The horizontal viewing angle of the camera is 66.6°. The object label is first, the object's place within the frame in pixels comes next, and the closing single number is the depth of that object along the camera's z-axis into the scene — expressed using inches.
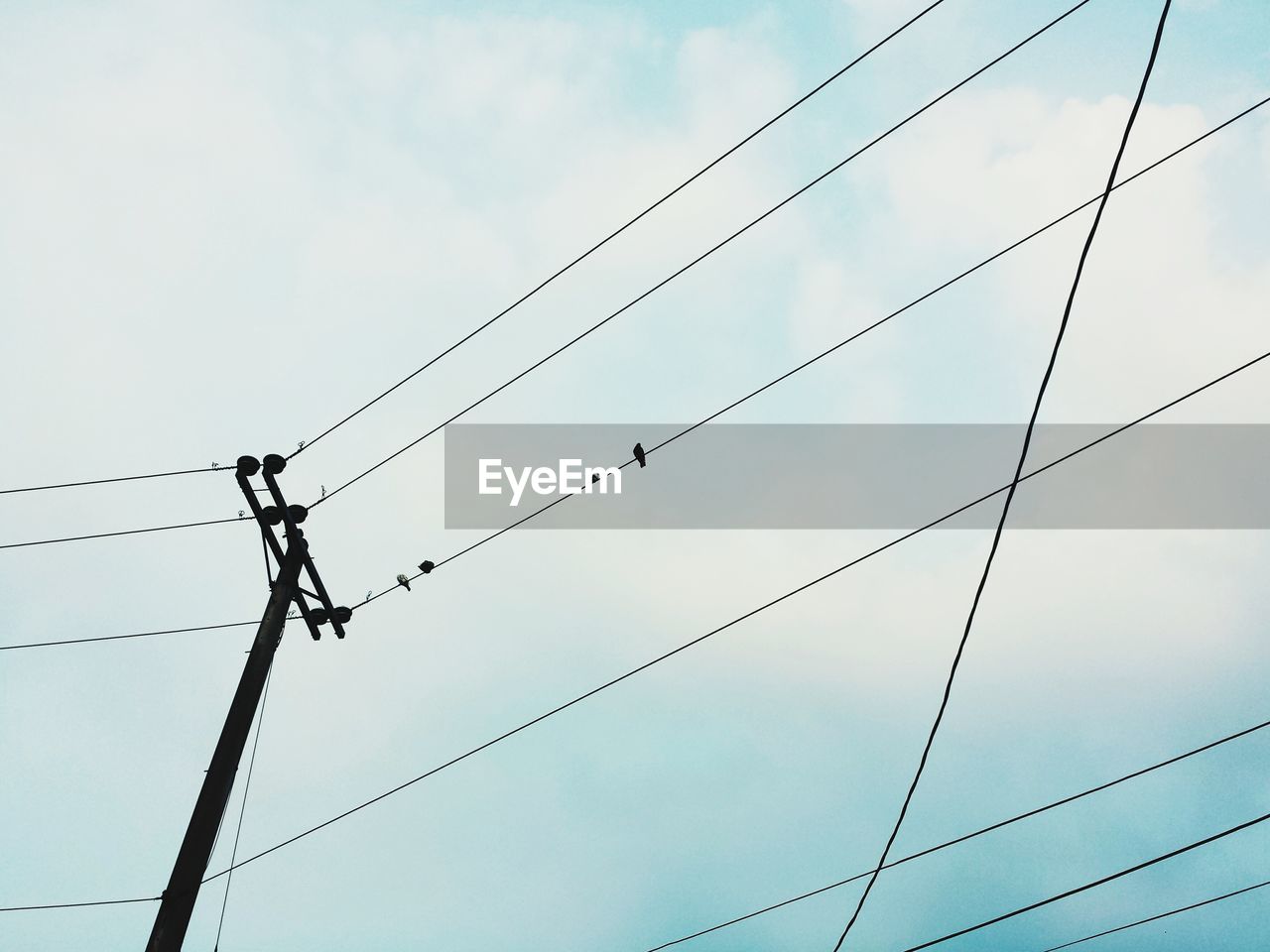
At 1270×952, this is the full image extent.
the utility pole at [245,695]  299.7
